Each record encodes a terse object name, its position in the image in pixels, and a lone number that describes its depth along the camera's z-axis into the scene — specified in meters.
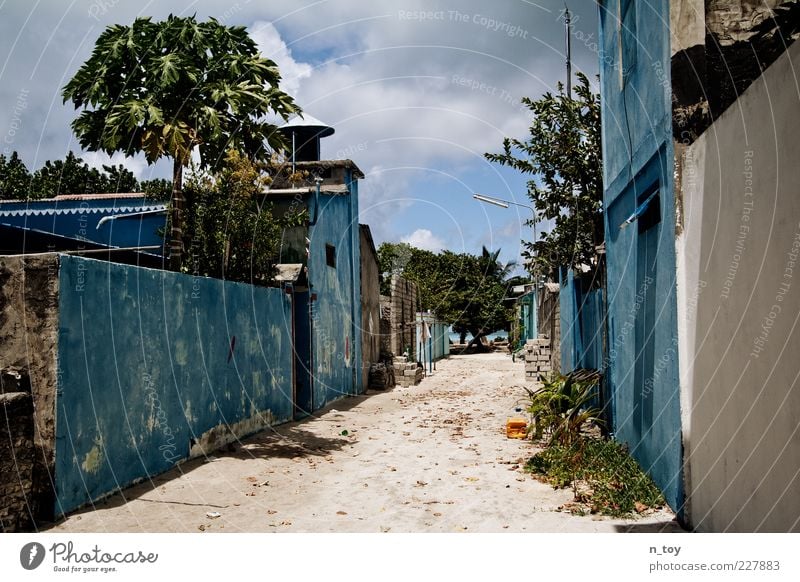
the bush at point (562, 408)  9.38
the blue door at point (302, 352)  14.84
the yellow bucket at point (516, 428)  11.71
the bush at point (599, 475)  6.88
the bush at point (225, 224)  12.60
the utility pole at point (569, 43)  17.00
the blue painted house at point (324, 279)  15.16
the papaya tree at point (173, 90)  9.66
